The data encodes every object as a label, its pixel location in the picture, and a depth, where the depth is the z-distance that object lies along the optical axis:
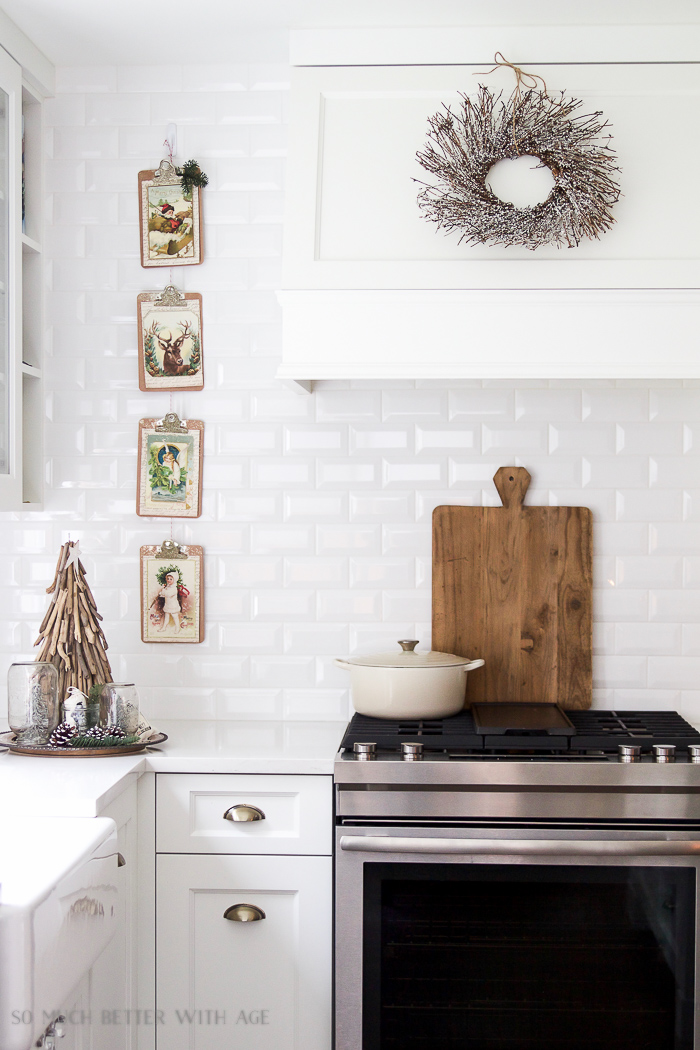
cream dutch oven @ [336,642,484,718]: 1.94
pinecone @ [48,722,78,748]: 1.90
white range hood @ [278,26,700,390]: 1.83
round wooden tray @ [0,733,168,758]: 1.88
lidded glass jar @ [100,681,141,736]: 1.95
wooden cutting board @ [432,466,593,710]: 2.19
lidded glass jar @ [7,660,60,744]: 1.94
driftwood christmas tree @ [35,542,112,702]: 2.00
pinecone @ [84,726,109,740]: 1.91
